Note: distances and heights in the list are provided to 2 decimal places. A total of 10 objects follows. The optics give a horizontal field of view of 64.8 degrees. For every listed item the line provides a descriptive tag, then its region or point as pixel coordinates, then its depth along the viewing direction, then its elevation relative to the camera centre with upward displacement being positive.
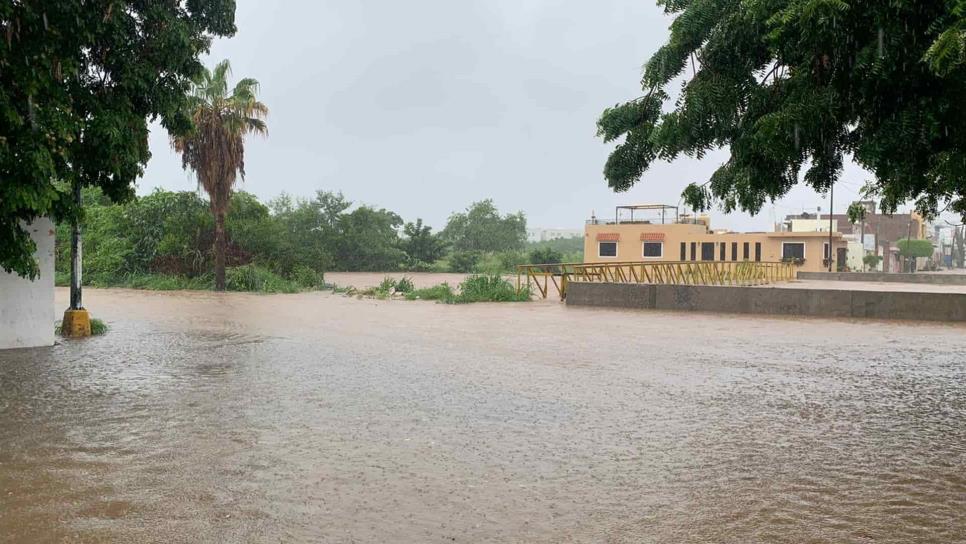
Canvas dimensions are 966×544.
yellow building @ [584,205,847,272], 57.44 +3.02
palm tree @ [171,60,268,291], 27.58 +5.13
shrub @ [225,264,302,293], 30.42 -0.33
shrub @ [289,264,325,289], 32.88 -0.18
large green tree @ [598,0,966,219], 5.63 +1.59
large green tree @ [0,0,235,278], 8.98 +2.48
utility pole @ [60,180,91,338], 14.16 -0.86
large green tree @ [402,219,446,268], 62.62 +2.77
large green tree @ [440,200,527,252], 85.19 +5.45
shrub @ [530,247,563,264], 66.19 +2.03
